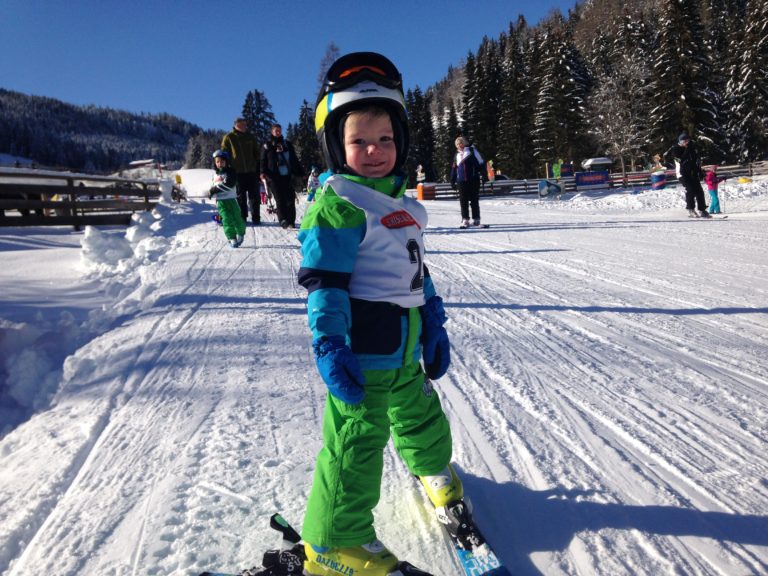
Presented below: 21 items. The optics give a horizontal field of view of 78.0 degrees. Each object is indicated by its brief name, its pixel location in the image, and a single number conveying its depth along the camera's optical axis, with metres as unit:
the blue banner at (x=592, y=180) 29.39
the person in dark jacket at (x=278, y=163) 9.58
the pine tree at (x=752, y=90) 34.62
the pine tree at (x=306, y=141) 58.22
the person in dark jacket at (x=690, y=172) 10.38
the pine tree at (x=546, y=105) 42.72
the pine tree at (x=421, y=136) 56.28
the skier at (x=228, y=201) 8.03
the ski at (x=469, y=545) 1.48
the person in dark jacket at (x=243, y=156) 9.53
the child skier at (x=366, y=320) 1.46
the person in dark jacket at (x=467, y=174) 10.05
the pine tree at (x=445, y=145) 56.97
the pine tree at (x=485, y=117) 53.24
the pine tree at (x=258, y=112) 59.88
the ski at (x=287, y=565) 1.45
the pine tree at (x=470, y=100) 53.50
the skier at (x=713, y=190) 11.64
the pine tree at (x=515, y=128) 48.84
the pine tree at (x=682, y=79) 35.72
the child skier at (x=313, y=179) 15.25
